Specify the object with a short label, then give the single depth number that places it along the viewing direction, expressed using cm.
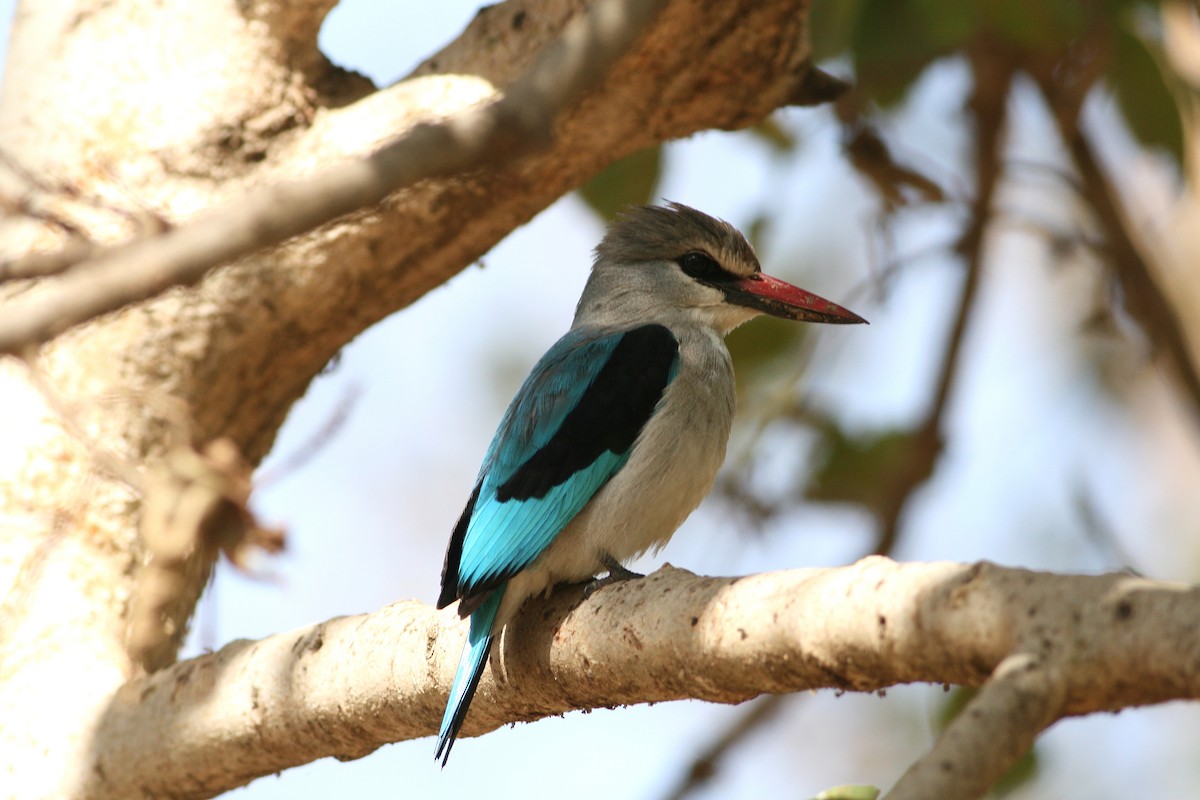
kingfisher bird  548
